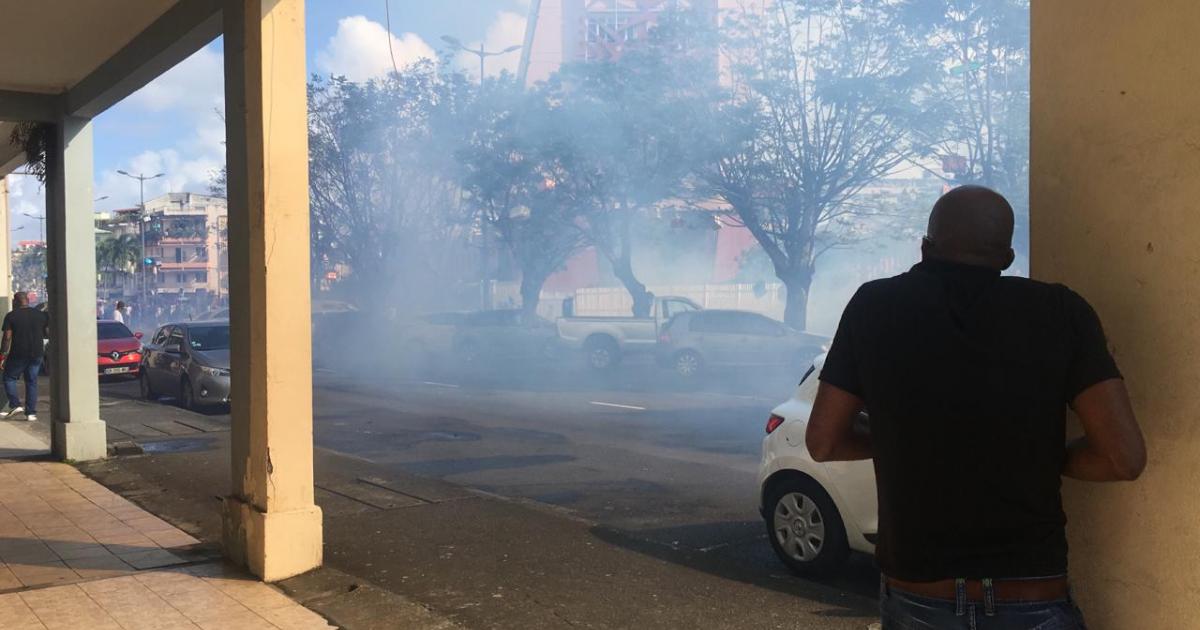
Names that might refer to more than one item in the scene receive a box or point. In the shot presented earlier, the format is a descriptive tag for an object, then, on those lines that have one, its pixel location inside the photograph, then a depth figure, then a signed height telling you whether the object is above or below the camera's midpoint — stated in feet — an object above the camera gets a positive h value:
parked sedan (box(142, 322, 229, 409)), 49.62 -3.48
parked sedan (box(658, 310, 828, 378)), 62.28 -3.20
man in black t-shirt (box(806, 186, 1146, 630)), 6.22 -0.83
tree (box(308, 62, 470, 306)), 80.94 +10.26
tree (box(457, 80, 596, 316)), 70.54 +8.98
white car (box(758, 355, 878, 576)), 18.13 -3.94
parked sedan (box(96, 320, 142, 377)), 64.90 -3.46
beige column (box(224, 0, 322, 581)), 18.24 +0.09
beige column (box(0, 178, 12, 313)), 62.49 +2.77
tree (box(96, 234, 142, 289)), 278.87 +11.93
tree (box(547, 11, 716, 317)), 60.13 +11.74
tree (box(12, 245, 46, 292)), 341.00 +11.34
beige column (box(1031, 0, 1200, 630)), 6.08 +0.31
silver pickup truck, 71.41 -2.87
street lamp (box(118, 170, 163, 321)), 207.47 +16.39
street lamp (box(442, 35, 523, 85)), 72.13 +18.04
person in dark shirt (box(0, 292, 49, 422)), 43.01 -1.91
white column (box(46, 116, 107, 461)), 31.17 +0.38
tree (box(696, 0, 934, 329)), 51.16 +9.78
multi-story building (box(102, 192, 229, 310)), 286.46 +15.28
